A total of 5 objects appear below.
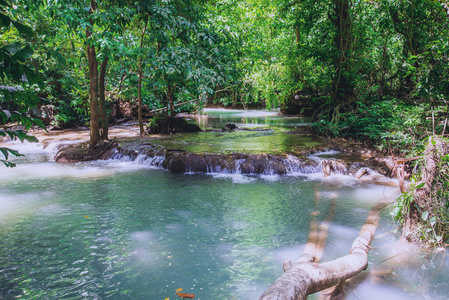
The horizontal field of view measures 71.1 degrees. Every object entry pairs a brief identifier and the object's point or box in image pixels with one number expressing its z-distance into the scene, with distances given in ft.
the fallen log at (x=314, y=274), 7.40
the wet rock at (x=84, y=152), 33.40
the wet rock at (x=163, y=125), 46.39
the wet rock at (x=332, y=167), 27.66
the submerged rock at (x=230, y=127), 50.92
